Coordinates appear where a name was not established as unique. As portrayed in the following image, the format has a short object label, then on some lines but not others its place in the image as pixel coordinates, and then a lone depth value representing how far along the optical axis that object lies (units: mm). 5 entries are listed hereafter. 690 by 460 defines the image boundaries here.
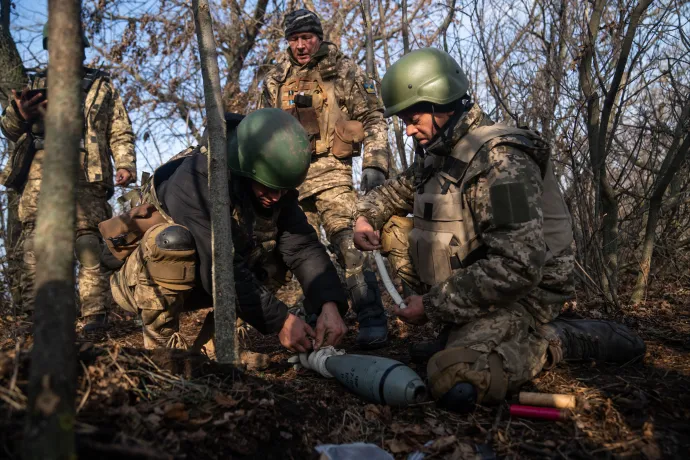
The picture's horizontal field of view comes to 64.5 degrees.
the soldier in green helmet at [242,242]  3107
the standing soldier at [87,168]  5066
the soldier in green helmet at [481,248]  2623
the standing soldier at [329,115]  4758
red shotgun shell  2286
